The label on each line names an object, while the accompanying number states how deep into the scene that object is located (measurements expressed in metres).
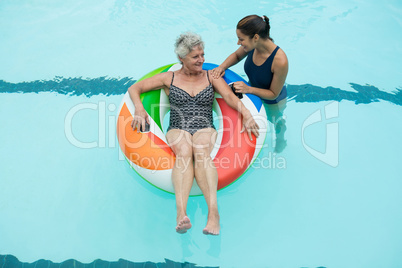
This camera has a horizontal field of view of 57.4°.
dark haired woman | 2.37
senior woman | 2.24
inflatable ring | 2.35
